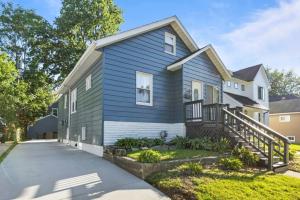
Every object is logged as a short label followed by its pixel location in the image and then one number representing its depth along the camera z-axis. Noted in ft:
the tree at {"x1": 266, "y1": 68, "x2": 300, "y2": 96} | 121.37
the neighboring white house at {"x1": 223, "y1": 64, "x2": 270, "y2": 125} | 52.33
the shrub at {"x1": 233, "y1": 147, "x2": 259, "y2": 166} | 19.19
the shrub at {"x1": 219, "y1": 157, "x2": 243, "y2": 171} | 17.38
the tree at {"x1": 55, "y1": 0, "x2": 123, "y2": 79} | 58.94
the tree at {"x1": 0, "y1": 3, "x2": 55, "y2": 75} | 59.87
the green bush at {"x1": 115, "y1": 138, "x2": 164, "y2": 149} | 22.96
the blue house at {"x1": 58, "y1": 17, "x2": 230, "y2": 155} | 24.53
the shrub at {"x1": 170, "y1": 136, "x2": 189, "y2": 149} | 25.13
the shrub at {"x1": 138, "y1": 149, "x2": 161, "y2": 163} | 16.56
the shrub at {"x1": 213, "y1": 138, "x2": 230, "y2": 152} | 22.13
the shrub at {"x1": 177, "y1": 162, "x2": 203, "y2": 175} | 15.81
